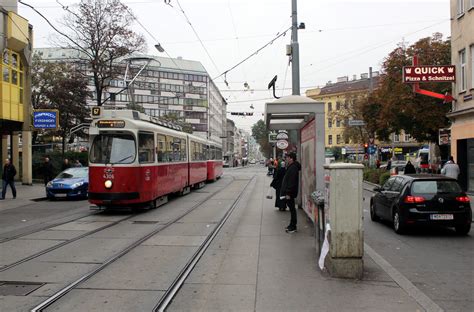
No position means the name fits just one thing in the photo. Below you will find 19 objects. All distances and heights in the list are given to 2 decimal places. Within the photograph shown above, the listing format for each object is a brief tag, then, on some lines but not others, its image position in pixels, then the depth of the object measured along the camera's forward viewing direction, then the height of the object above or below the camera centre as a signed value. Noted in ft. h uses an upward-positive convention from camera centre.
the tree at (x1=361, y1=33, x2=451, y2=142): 94.07 +11.65
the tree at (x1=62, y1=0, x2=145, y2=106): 107.76 +28.09
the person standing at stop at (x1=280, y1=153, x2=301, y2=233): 34.91 -1.96
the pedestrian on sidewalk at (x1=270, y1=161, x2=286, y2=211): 50.34 -2.42
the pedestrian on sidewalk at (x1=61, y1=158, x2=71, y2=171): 82.38 -0.86
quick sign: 67.97 +11.82
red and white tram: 47.52 -0.03
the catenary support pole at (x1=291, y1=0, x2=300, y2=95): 64.85 +13.50
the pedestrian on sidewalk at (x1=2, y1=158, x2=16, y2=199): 64.96 -1.93
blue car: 65.98 -3.70
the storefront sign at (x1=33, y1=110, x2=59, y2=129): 83.35 +7.07
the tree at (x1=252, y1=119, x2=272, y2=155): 429.17 +26.40
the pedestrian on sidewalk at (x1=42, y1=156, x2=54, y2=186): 77.77 -1.59
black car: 36.40 -3.55
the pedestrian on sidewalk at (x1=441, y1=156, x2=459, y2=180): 58.03 -1.63
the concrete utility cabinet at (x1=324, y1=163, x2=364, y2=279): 23.04 -3.04
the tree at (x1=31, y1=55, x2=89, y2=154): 132.16 +19.01
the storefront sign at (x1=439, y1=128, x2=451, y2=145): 70.79 +2.86
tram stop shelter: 37.55 +2.32
